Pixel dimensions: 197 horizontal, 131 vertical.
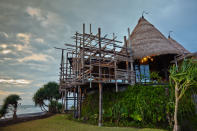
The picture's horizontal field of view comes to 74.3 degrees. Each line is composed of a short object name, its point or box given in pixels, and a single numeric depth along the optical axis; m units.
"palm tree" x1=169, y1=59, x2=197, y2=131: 5.97
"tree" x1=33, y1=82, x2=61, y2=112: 18.82
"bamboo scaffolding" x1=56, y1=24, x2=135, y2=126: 9.91
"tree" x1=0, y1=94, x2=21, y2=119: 13.14
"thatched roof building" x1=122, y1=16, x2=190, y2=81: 11.11
